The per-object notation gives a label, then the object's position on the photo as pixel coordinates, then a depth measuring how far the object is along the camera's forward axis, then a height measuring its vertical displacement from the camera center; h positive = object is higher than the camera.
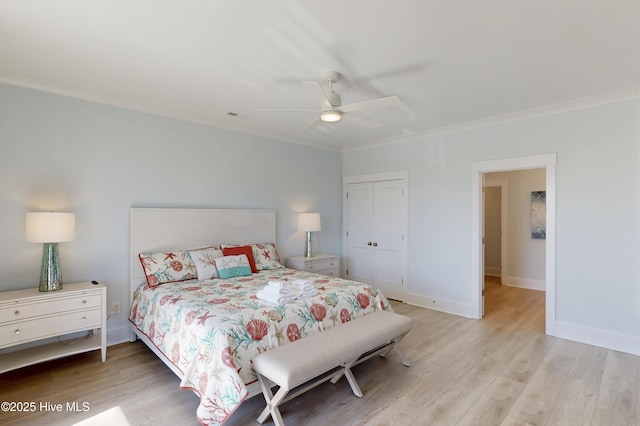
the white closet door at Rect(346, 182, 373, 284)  5.56 -0.29
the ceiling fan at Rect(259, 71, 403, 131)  2.50 +0.91
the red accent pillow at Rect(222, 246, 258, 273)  3.95 -0.46
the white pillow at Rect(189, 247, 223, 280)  3.59 -0.55
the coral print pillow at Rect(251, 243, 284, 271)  4.20 -0.56
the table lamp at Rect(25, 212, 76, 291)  2.74 -0.20
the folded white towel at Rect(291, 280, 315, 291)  2.93 -0.65
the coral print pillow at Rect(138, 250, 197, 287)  3.37 -0.57
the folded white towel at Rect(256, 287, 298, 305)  2.63 -0.69
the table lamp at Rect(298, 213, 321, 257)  4.97 -0.11
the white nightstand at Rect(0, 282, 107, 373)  2.58 -0.92
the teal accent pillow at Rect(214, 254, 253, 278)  3.65 -0.60
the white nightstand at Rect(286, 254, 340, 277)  4.82 -0.75
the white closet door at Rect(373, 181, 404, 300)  5.16 -0.34
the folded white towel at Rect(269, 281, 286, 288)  2.73 -0.60
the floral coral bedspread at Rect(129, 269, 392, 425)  2.04 -0.85
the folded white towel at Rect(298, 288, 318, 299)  2.81 -0.70
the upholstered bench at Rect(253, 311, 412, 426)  2.01 -0.95
